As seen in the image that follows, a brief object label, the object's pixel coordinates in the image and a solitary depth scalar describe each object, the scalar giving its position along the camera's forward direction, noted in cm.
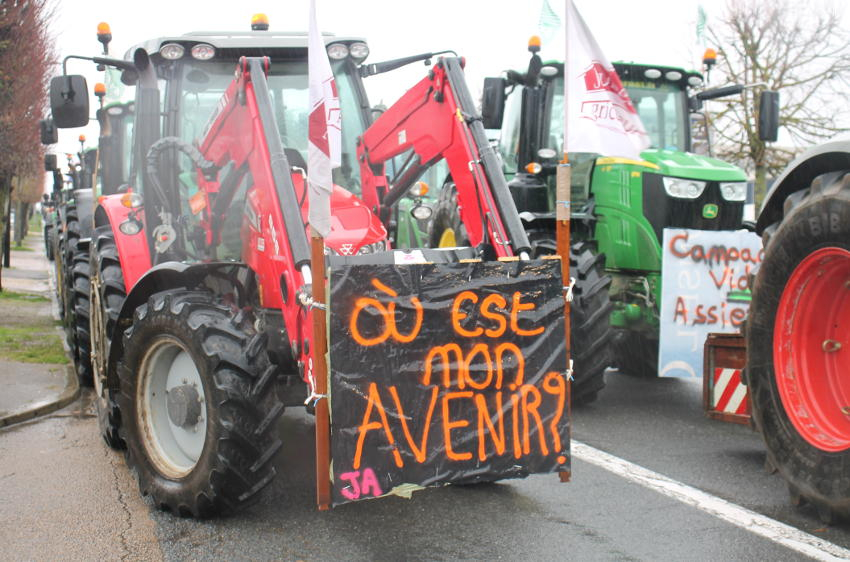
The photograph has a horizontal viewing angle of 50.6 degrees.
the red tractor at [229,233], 444
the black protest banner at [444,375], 388
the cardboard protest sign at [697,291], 727
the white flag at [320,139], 384
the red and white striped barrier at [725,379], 600
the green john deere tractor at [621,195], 720
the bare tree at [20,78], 1192
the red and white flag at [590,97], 443
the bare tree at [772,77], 2484
